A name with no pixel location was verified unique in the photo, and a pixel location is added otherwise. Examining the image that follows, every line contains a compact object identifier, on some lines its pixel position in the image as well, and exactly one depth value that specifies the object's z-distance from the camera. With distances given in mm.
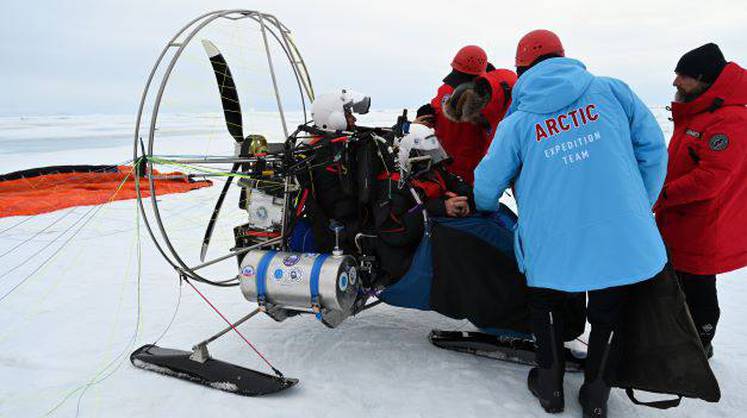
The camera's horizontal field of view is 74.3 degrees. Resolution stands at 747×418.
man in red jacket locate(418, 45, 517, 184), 3521
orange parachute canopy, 7598
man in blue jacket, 2248
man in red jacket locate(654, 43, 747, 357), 2770
